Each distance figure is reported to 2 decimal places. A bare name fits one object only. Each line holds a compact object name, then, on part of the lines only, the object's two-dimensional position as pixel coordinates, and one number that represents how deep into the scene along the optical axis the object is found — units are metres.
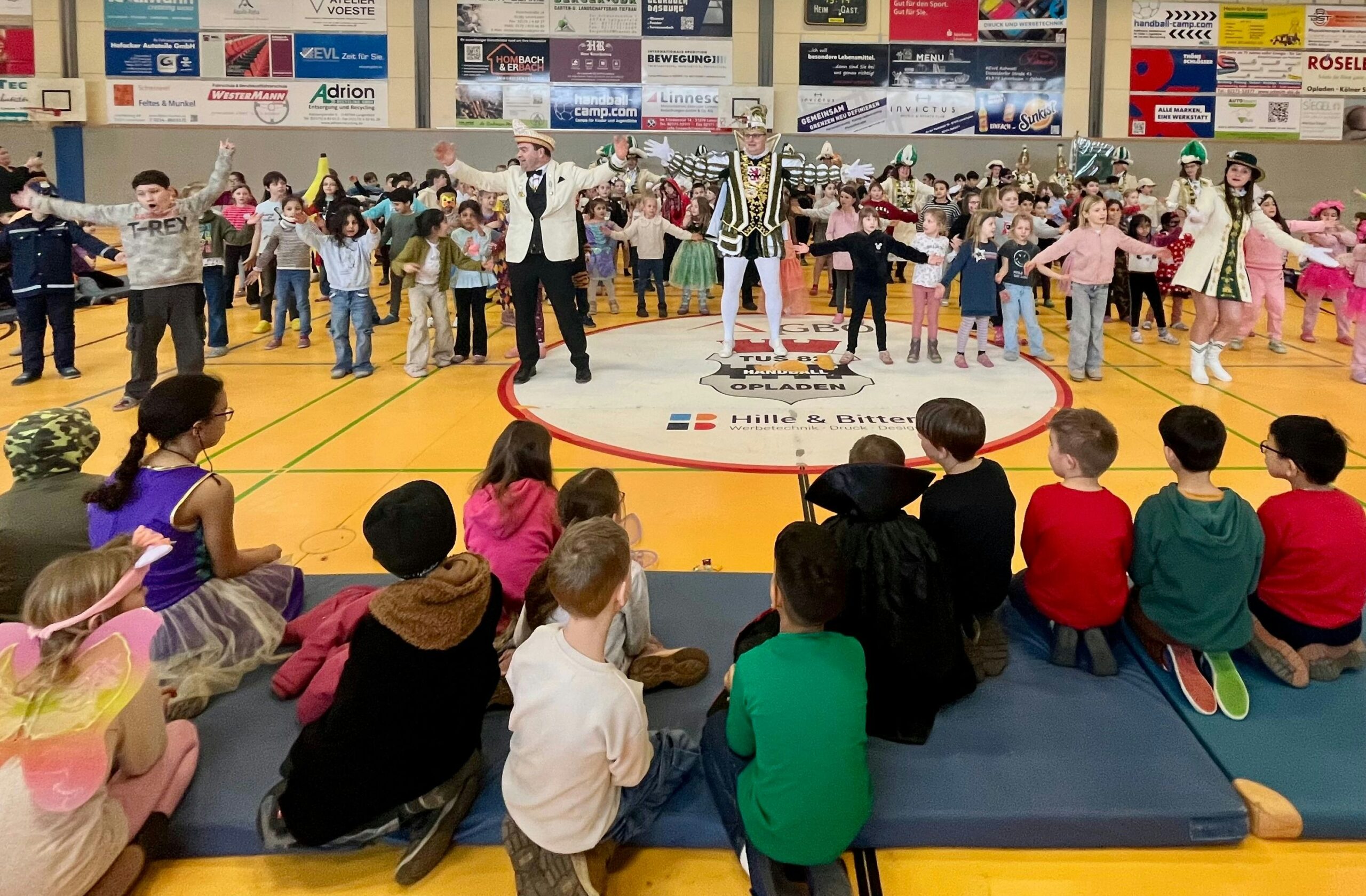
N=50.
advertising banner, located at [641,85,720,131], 18.98
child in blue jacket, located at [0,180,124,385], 7.29
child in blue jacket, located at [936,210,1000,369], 8.05
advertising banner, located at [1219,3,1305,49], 18.38
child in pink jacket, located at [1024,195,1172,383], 7.79
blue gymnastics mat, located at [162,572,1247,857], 2.47
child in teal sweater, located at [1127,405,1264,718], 2.97
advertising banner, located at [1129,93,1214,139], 18.70
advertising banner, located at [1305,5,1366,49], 18.38
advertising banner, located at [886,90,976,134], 18.84
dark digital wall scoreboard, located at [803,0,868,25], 18.67
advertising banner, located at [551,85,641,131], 18.94
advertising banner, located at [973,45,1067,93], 18.69
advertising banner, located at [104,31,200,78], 18.59
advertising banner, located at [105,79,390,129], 18.88
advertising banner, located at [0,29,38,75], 18.81
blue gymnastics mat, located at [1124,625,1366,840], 2.50
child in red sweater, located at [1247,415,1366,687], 3.04
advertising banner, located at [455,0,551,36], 18.59
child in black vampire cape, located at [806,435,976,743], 2.66
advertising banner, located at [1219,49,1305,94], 18.45
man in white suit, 7.34
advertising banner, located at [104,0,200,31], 18.48
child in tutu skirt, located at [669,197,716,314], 11.09
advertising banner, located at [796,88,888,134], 18.95
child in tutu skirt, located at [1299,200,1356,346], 9.16
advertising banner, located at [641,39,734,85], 18.88
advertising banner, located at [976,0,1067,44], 18.56
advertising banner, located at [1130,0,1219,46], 18.45
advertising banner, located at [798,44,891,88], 18.80
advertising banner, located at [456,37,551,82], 18.72
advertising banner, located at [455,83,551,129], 18.89
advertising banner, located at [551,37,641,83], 18.75
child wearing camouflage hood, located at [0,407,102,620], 3.08
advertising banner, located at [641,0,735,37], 18.70
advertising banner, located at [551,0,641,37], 18.59
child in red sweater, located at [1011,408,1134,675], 3.10
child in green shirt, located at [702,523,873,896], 2.18
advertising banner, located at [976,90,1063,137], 18.80
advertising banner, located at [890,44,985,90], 18.70
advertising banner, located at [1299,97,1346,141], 18.67
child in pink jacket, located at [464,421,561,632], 3.24
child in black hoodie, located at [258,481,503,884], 2.30
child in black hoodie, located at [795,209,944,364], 8.18
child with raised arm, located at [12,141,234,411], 6.43
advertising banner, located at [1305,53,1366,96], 18.48
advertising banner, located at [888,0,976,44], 18.61
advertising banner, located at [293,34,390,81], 18.72
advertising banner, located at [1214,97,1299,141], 18.61
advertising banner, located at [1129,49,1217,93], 18.58
